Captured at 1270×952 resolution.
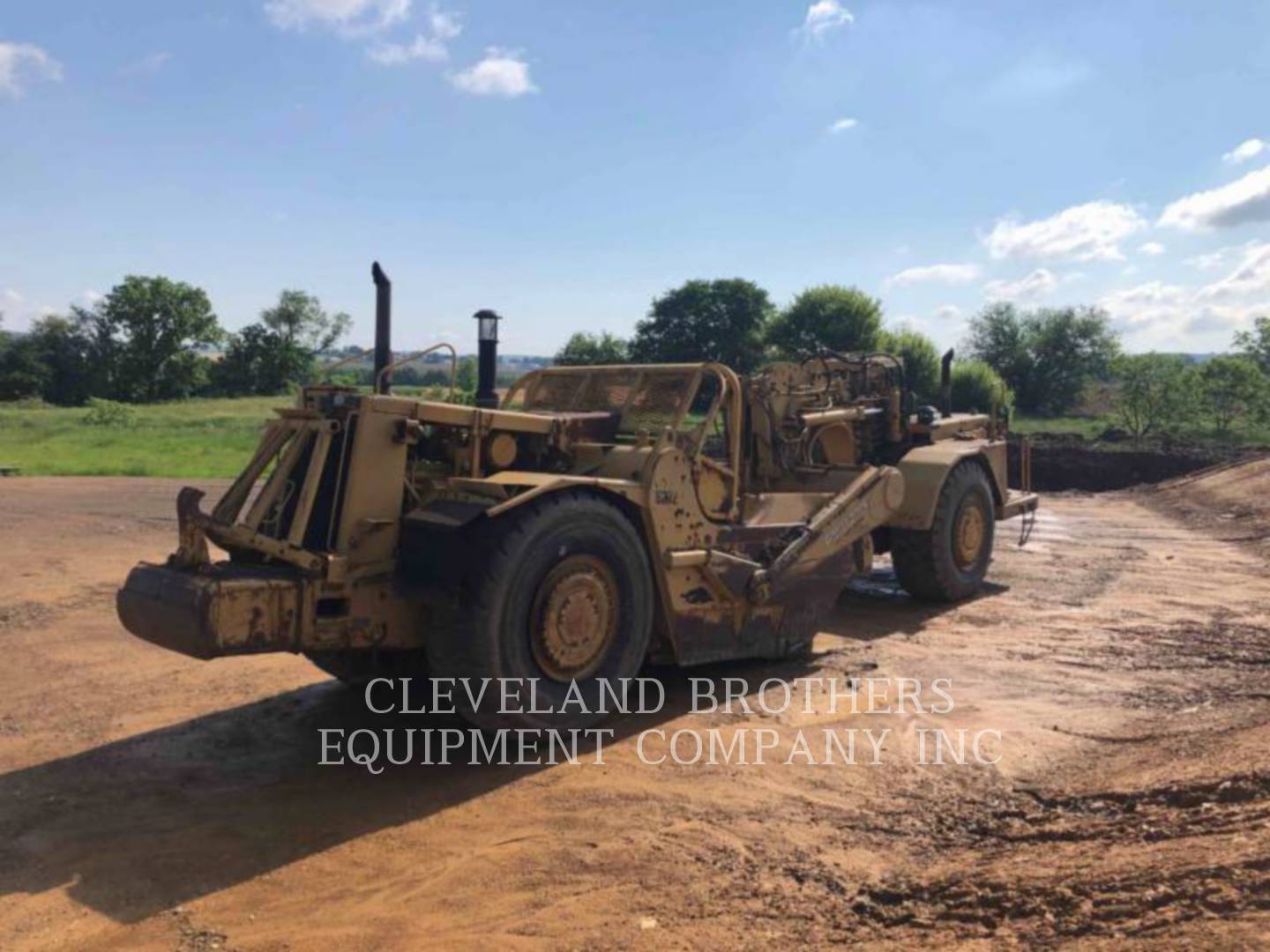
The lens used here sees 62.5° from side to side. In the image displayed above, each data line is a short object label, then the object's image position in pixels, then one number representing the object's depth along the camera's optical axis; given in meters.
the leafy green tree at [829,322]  47.66
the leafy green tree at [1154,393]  29.95
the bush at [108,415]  41.17
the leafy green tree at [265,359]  70.19
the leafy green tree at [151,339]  67.31
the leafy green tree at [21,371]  63.00
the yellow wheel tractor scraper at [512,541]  5.12
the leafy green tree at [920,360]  42.53
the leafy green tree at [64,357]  66.25
